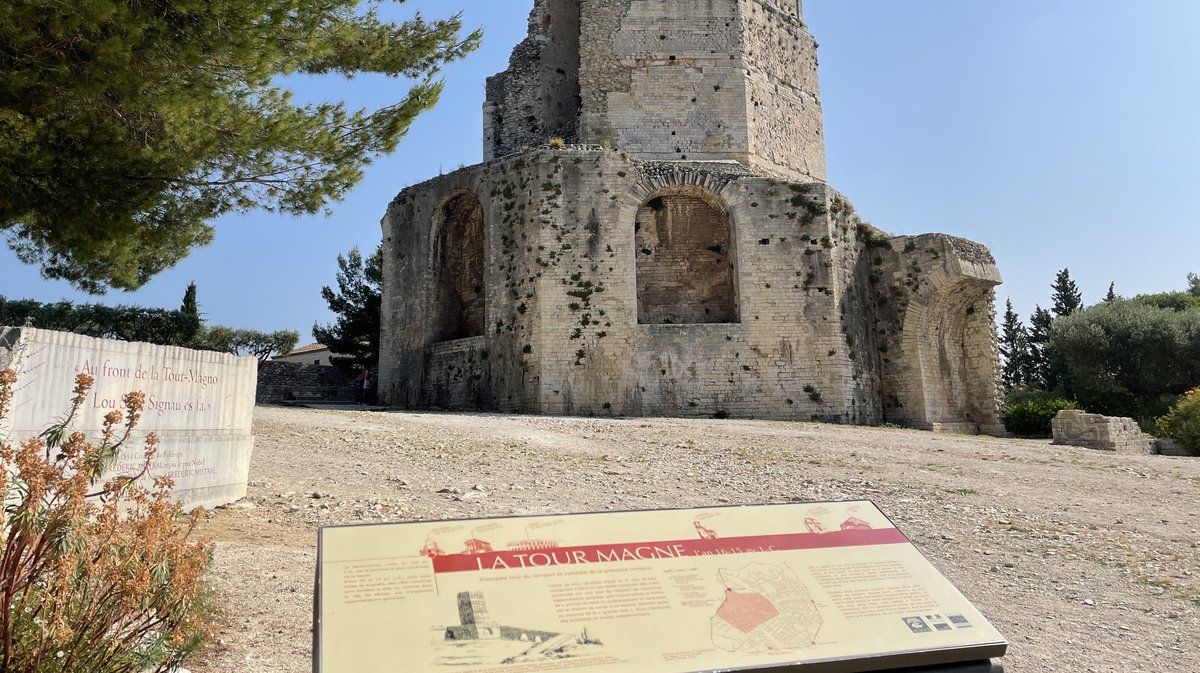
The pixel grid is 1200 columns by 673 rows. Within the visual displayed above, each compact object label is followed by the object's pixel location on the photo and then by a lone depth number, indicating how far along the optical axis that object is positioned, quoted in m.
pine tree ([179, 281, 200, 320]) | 27.96
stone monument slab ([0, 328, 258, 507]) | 3.99
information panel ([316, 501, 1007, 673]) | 2.01
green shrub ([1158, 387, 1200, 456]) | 12.45
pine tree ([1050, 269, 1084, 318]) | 40.47
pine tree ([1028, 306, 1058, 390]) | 37.29
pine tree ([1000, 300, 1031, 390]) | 40.12
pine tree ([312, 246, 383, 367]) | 24.77
